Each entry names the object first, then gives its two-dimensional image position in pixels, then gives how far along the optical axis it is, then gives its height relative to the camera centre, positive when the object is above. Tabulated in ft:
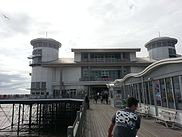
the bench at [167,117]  20.97 -5.60
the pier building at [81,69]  95.43 +11.89
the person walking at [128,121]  7.02 -1.96
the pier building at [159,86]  20.77 -0.44
